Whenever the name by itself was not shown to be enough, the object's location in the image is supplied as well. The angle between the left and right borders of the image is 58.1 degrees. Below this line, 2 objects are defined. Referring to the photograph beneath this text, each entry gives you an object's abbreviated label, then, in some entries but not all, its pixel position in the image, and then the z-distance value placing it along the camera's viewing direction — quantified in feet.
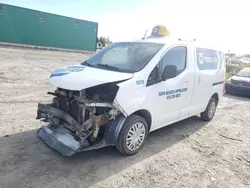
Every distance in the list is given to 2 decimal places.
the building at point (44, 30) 75.41
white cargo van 11.25
